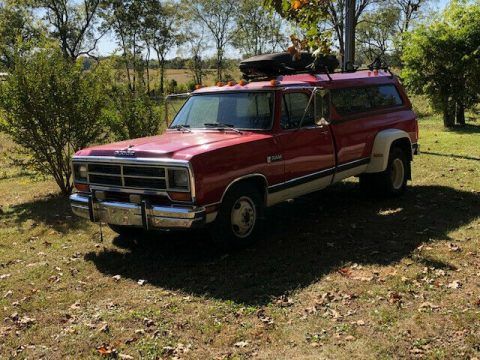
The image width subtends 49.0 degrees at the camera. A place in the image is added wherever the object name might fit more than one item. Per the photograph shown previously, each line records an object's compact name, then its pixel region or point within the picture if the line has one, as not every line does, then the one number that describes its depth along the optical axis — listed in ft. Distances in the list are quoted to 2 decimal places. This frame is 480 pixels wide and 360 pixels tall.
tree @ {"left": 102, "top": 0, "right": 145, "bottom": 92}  156.97
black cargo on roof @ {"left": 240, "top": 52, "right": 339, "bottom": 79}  25.11
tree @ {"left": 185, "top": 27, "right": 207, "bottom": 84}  188.34
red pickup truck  17.85
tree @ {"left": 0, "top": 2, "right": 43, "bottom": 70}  117.91
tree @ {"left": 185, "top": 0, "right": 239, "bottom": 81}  183.73
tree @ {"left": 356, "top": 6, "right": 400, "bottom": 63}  174.60
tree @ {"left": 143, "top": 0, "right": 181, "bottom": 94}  169.99
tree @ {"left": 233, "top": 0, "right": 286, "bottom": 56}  177.27
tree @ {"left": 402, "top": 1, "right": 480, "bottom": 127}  50.01
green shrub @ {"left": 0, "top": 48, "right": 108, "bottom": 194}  29.99
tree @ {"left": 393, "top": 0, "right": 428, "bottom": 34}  171.03
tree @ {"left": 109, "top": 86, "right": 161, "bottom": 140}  35.09
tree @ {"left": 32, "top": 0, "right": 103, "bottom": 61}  144.05
